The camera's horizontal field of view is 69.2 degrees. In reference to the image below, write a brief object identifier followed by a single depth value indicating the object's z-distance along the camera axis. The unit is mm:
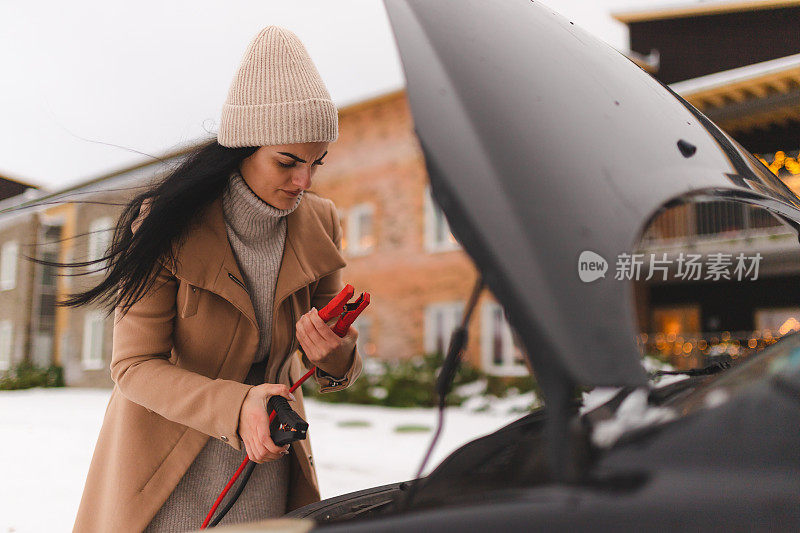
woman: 1150
